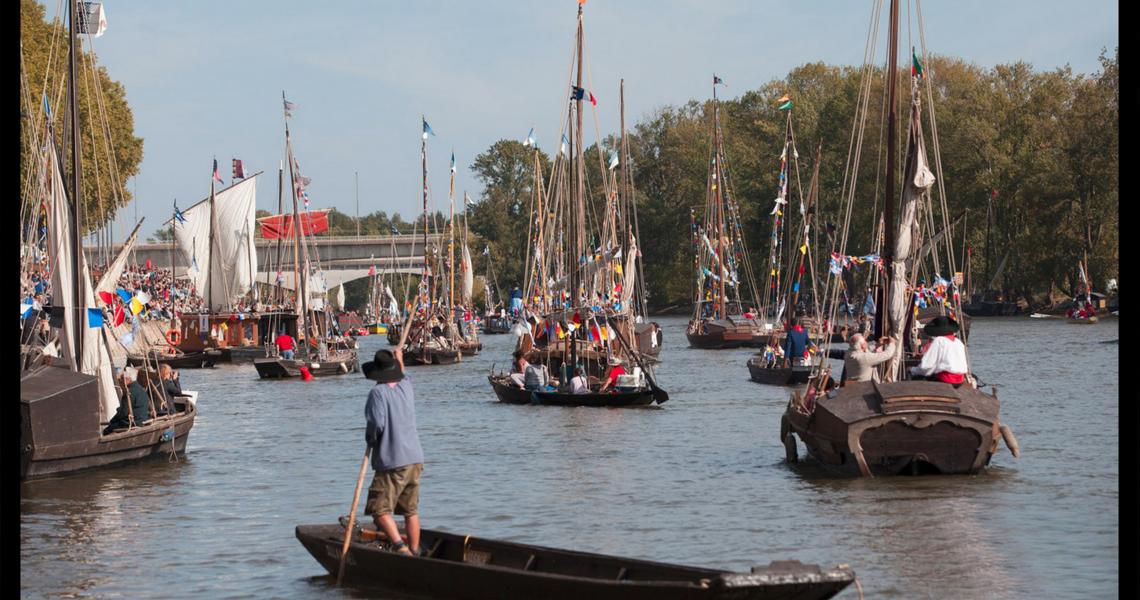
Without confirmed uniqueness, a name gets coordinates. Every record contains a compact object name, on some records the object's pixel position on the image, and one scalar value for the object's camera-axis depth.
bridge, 130.50
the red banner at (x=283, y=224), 74.68
